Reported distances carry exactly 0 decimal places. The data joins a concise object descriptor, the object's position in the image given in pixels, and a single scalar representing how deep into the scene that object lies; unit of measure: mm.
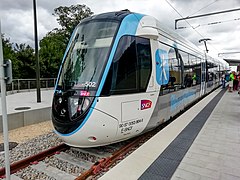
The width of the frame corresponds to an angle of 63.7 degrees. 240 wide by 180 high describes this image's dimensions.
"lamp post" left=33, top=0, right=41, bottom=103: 10047
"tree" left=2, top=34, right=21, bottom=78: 22002
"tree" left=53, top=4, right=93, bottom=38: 33281
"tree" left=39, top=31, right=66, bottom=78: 24547
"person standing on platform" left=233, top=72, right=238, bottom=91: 16331
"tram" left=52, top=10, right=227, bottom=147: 3668
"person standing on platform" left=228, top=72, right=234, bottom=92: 16002
